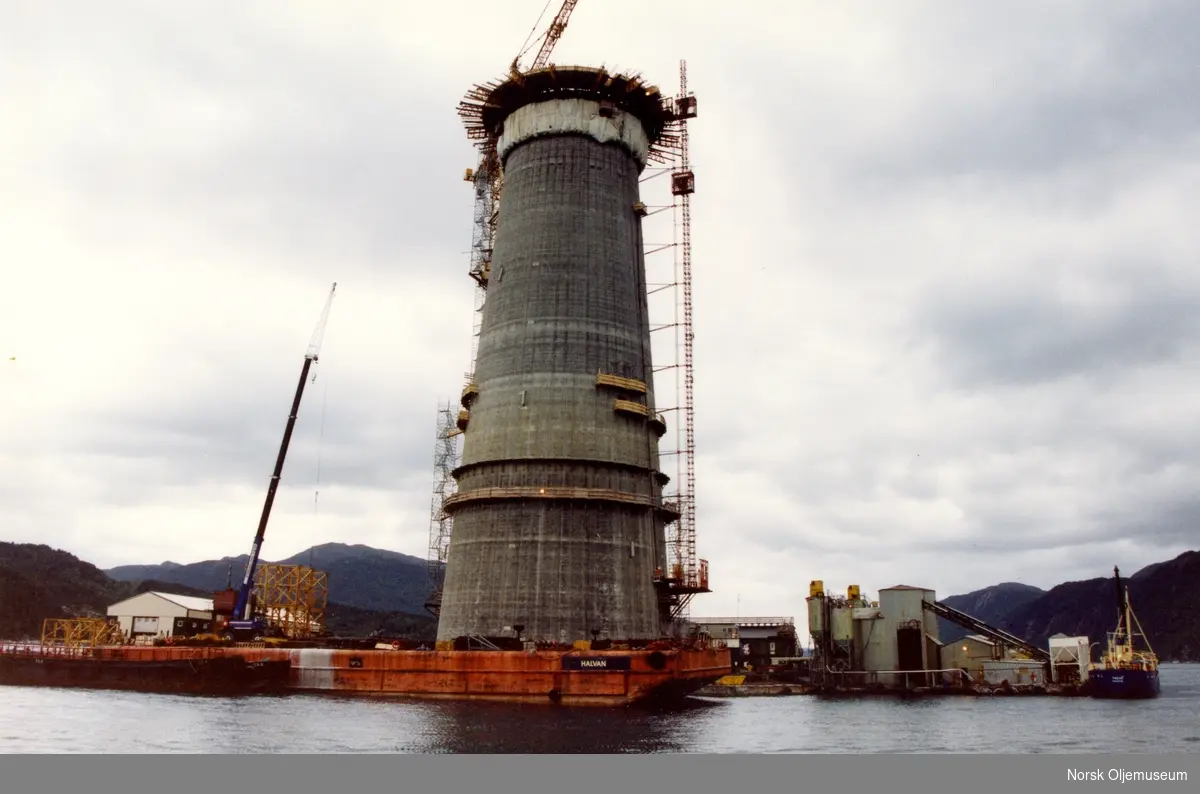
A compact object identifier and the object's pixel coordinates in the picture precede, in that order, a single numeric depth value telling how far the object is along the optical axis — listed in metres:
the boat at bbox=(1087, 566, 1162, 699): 83.69
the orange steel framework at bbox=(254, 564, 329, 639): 93.56
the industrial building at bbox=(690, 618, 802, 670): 129.38
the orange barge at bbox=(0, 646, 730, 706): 57.25
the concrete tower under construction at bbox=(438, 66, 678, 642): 64.75
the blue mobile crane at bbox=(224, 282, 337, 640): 82.31
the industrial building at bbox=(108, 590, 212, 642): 90.50
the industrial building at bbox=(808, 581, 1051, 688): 91.38
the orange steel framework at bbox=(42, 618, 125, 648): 85.56
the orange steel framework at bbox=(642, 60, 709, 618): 71.57
